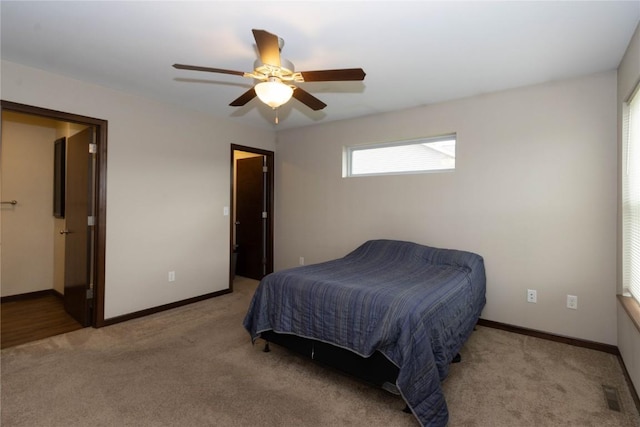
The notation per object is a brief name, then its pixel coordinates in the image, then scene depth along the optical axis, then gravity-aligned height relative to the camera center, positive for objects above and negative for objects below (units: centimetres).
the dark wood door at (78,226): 325 -13
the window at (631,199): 222 +13
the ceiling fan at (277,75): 191 +87
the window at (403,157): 363 +72
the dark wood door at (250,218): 511 -5
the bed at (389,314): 183 -67
